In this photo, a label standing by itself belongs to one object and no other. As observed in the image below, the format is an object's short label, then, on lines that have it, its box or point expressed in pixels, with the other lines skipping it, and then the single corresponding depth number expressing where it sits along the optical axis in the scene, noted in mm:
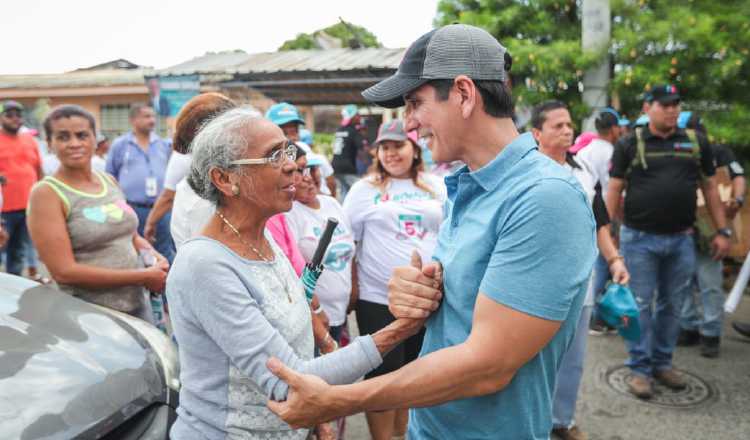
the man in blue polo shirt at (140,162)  5664
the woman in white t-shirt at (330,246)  3176
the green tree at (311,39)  38688
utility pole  6352
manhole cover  4012
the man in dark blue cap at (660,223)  4090
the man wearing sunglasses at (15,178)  6402
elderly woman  1559
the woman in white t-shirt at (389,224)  3512
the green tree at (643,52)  5703
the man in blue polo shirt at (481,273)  1209
